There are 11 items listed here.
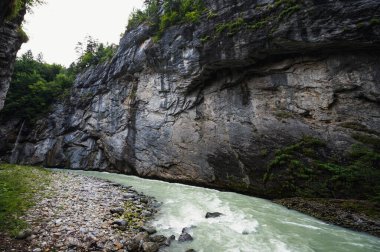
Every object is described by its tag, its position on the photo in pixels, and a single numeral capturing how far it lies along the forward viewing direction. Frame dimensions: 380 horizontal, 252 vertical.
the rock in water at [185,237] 6.29
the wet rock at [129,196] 10.66
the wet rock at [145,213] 8.16
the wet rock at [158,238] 6.13
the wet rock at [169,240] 6.03
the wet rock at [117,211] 8.09
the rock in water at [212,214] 8.27
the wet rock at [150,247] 5.53
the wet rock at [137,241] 5.68
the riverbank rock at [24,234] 5.41
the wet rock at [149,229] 6.70
